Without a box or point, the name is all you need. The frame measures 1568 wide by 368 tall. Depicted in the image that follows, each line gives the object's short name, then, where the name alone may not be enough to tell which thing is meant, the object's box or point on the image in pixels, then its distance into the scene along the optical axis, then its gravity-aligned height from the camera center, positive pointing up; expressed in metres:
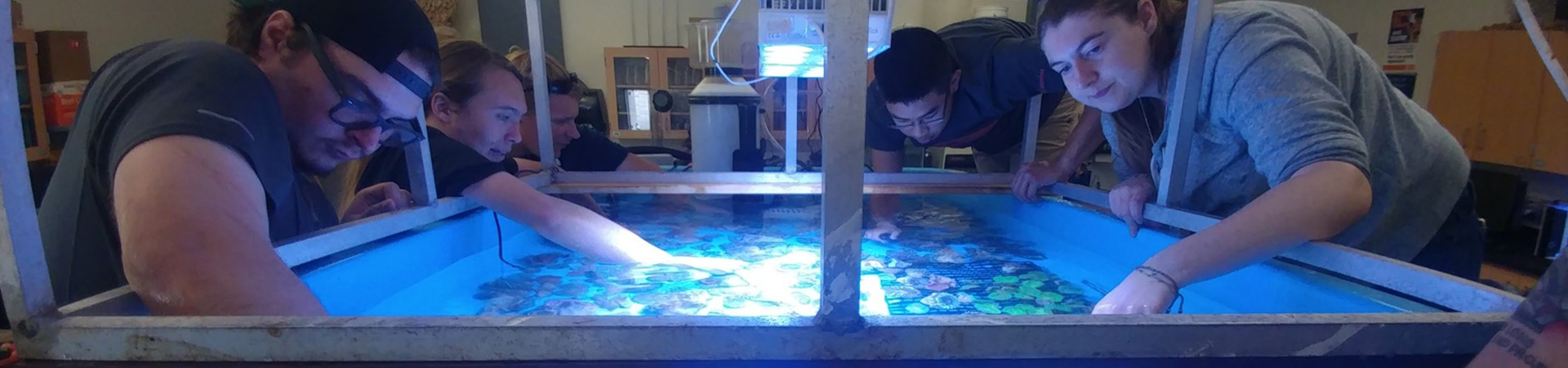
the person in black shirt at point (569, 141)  2.11 -0.33
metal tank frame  0.51 -0.23
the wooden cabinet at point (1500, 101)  3.31 -0.26
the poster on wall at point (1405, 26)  3.93 +0.15
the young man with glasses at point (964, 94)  1.67 -0.12
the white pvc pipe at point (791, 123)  1.81 -0.21
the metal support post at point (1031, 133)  1.89 -0.25
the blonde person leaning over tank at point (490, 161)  1.43 -0.26
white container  2.20 -0.30
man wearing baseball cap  0.57 -0.11
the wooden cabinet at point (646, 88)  4.40 -0.28
